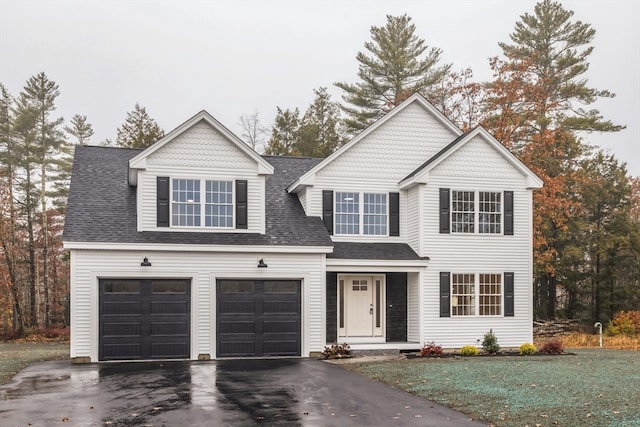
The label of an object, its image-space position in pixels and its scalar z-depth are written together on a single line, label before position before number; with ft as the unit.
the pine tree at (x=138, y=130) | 137.53
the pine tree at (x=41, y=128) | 145.28
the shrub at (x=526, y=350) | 69.05
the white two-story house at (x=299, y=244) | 65.05
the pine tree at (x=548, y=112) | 111.65
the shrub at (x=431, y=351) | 67.82
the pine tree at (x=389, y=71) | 150.00
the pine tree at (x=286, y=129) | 154.71
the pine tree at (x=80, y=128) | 171.53
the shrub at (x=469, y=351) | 68.54
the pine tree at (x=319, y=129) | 150.20
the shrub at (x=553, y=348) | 70.13
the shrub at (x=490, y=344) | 69.77
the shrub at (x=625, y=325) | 104.78
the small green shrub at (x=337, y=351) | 67.46
